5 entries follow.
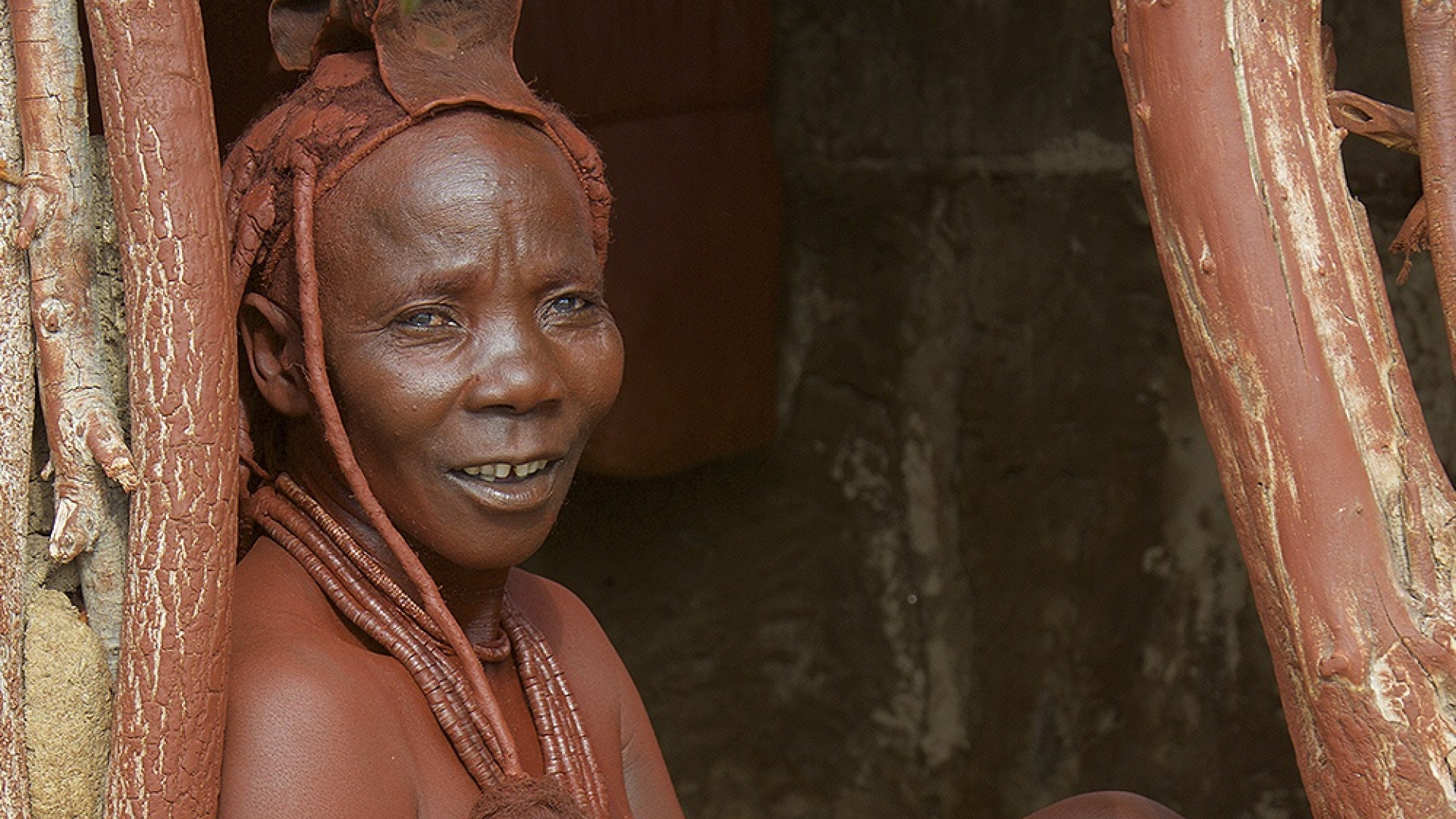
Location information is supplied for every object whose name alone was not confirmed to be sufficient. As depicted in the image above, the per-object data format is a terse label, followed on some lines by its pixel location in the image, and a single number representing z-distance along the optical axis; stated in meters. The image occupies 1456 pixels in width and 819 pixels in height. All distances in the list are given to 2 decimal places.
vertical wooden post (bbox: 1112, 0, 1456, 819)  1.73
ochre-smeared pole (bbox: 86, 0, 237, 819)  1.69
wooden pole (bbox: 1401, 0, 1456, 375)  1.77
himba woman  1.78
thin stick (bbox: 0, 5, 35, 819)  1.69
